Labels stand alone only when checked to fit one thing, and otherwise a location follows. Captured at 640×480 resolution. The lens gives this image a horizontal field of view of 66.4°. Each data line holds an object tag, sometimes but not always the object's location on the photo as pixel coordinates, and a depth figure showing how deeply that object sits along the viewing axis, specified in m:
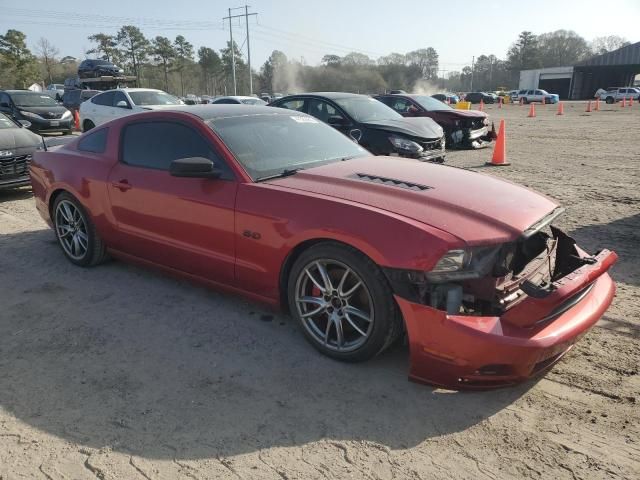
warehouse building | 65.88
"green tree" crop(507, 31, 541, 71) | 101.69
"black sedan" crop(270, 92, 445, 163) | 8.73
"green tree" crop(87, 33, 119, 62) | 69.00
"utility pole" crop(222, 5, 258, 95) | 58.88
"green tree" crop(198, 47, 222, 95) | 82.62
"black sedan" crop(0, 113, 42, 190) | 7.63
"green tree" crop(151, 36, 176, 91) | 73.75
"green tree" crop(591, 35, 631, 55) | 120.86
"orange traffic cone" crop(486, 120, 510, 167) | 10.30
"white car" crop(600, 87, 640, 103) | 49.38
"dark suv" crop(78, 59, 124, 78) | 27.11
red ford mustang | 2.59
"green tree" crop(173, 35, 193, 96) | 76.44
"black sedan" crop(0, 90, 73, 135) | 16.08
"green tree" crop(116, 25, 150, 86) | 69.31
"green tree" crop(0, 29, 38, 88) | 52.31
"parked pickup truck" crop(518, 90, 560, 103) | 52.38
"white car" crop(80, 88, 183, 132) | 12.72
